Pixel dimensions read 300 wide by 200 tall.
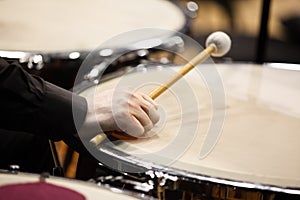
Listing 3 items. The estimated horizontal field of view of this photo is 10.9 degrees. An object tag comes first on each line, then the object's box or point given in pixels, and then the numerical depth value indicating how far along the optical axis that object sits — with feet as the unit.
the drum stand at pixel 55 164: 7.85
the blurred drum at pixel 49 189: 7.01
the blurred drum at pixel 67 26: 8.70
